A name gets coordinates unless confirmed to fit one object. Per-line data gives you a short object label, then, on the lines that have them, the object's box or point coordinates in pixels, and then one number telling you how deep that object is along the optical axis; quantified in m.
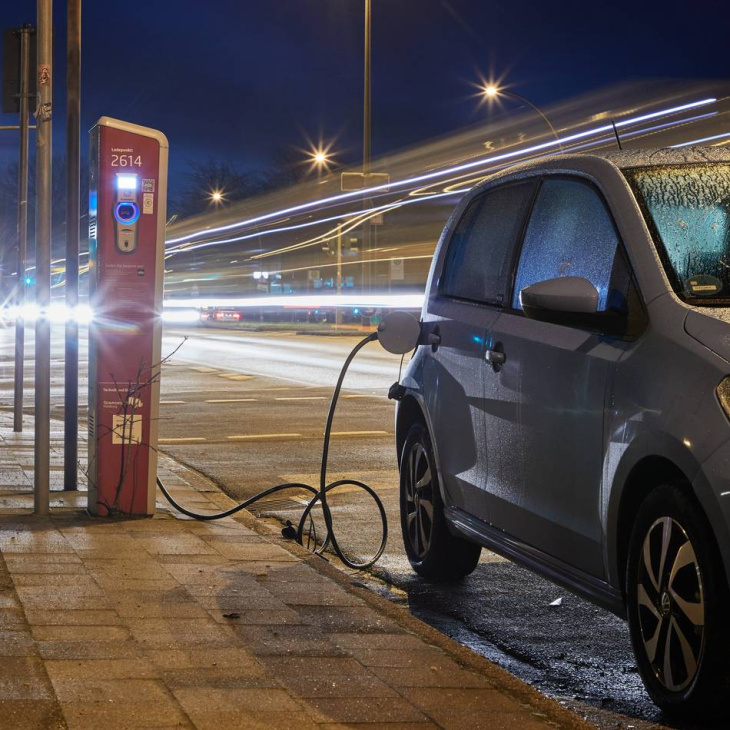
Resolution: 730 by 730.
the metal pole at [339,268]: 46.81
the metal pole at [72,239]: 8.59
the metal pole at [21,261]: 12.34
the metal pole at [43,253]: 7.45
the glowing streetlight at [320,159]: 75.57
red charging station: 7.48
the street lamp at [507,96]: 34.03
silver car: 3.90
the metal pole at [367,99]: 43.66
